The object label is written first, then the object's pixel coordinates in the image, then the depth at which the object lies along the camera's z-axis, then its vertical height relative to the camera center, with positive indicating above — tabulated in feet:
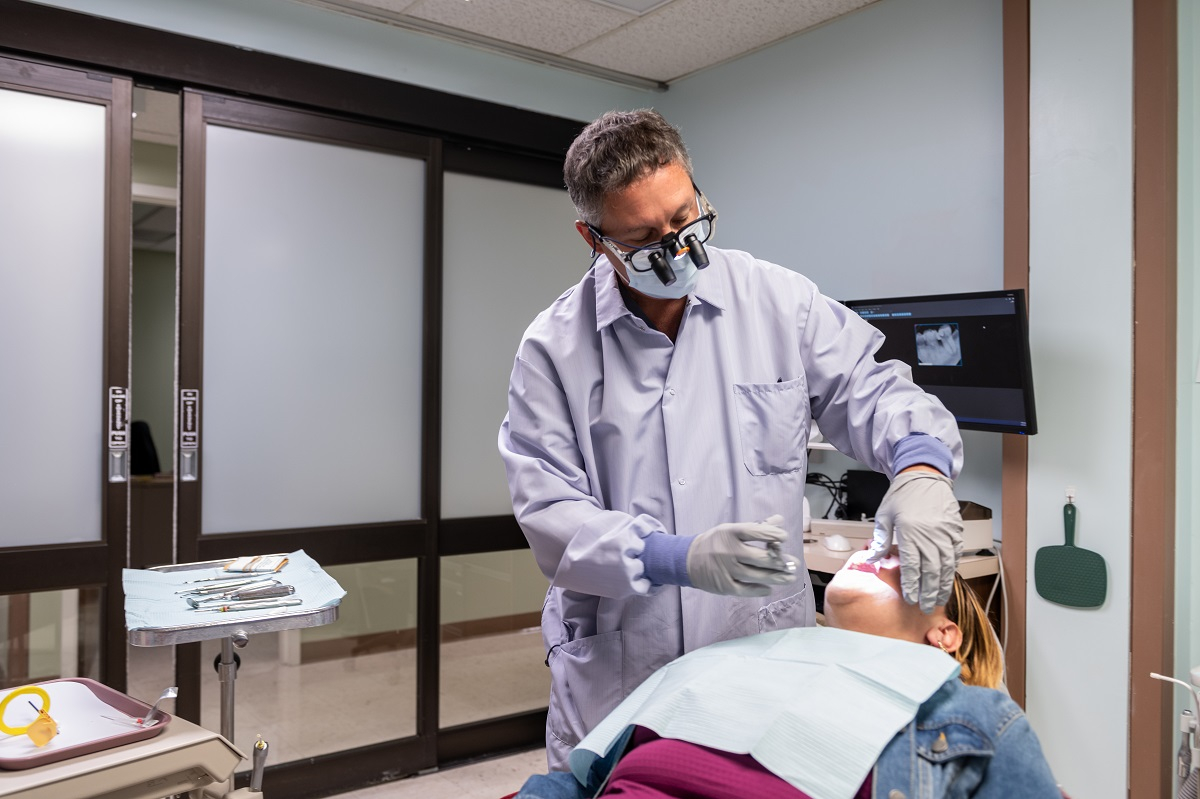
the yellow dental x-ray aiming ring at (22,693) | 4.67 -1.67
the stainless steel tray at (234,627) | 5.02 -1.35
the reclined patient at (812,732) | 3.49 -1.35
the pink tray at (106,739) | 4.44 -1.82
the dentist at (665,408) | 4.70 -0.05
